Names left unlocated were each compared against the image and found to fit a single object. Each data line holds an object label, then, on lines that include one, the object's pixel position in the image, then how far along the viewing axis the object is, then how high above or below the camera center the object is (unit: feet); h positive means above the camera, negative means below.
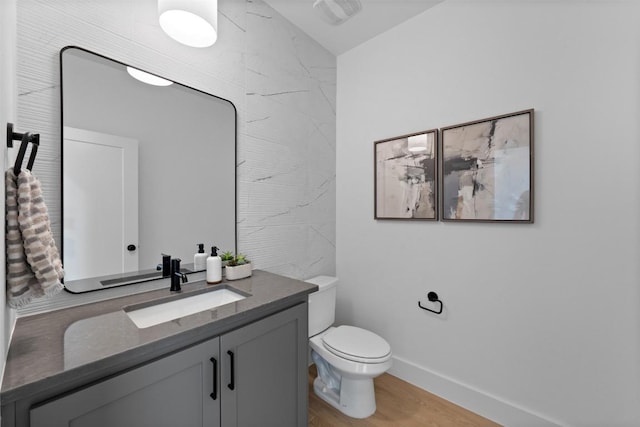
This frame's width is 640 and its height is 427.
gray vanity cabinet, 2.33 -1.87
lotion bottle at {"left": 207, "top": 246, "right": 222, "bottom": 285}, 4.60 -1.00
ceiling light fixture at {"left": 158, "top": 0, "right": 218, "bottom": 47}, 3.70 +2.75
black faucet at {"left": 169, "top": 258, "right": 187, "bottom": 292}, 4.22 -1.02
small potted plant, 4.80 -1.02
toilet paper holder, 5.98 -1.93
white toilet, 5.10 -2.83
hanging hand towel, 2.14 -0.27
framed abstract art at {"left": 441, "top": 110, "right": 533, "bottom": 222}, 4.89 +0.81
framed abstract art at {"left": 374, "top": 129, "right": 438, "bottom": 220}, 6.07 +0.82
